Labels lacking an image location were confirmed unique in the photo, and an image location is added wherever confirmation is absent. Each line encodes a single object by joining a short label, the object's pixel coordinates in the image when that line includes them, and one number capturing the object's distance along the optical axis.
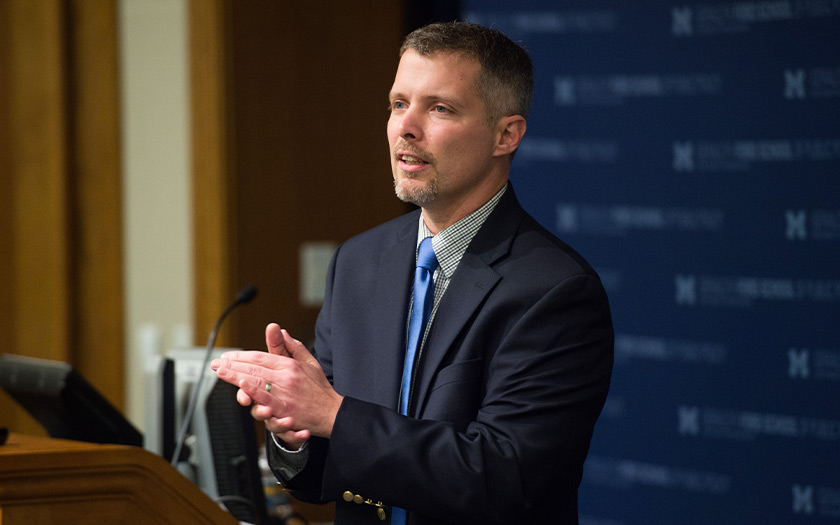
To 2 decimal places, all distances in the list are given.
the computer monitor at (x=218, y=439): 4.98
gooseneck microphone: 4.87
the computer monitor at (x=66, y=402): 4.75
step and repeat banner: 6.30
